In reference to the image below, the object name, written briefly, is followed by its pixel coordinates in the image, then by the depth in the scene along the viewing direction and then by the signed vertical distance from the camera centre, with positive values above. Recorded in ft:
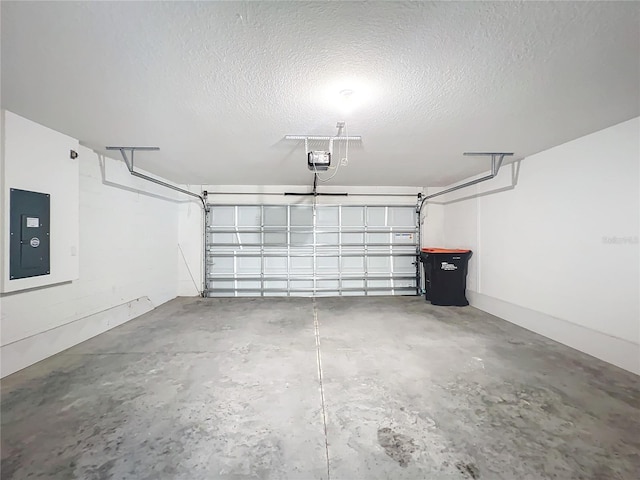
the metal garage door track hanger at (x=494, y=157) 11.71 +3.73
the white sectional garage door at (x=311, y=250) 19.44 -0.66
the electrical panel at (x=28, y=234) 8.13 +0.17
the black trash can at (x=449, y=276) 16.17 -2.07
